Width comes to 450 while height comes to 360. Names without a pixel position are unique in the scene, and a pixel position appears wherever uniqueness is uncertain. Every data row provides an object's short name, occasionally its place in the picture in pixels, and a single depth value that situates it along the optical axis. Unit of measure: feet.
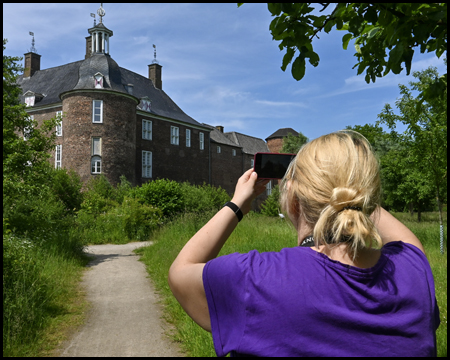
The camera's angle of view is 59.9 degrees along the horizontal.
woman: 3.88
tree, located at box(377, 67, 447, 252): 35.29
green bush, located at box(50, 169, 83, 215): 84.07
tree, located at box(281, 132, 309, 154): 171.42
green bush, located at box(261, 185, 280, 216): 112.49
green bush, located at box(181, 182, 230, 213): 84.58
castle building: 104.88
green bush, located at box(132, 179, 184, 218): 69.15
